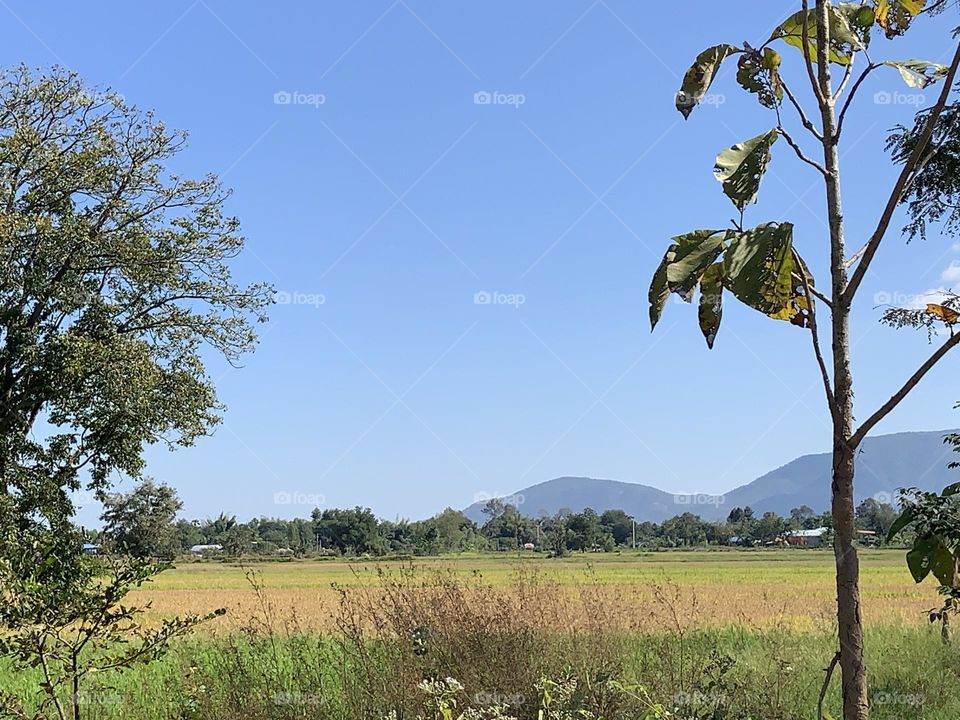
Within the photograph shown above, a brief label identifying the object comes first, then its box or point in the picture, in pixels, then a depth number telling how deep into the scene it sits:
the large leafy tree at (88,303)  16.98
